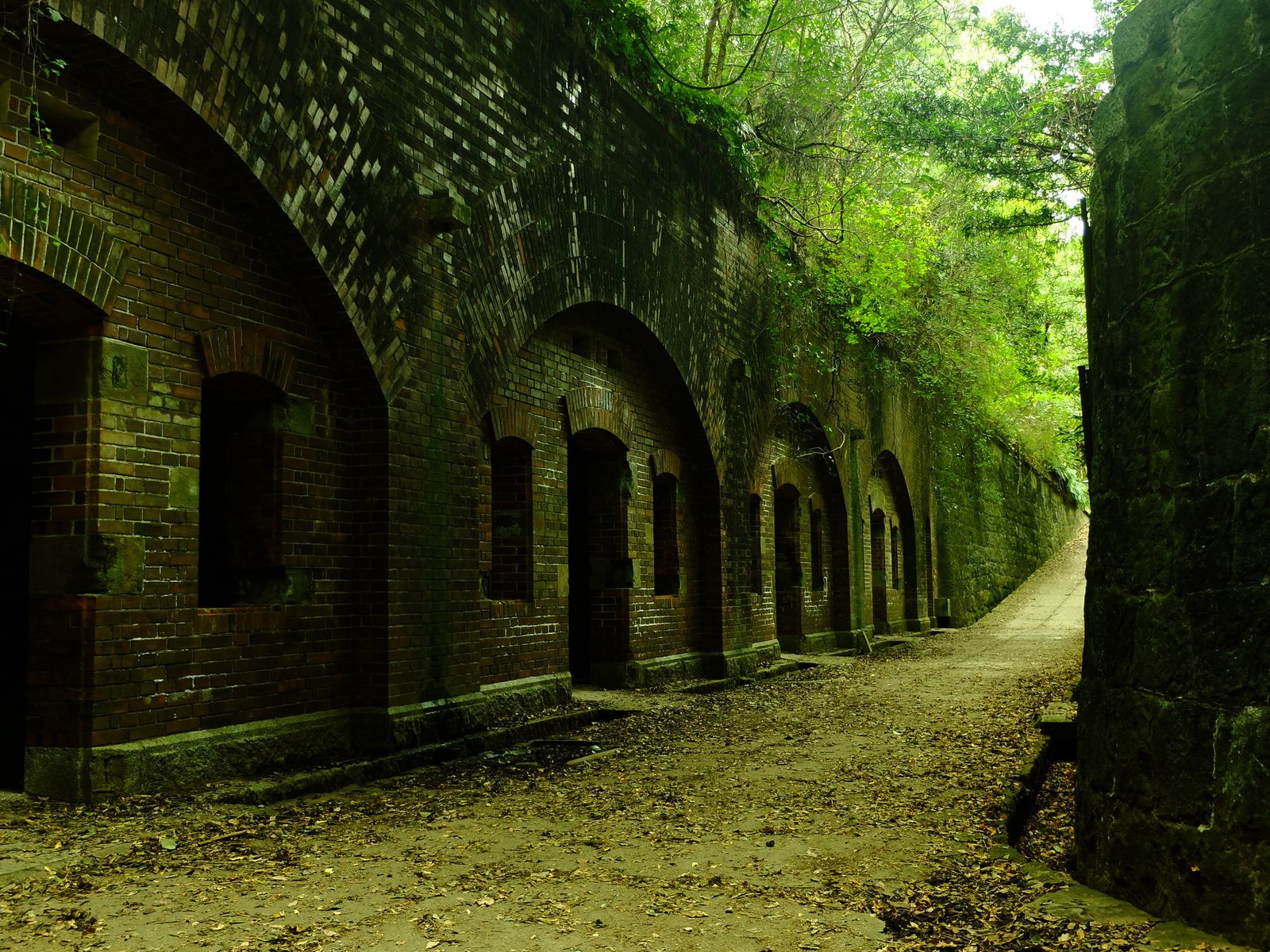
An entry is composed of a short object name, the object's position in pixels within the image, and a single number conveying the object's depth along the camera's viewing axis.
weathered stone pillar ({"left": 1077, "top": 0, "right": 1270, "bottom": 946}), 3.06
